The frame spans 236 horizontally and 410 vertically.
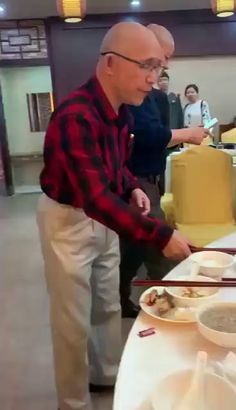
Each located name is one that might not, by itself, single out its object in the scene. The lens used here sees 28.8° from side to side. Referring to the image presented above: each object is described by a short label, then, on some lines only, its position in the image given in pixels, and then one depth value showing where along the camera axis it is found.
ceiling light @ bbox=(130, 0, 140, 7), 5.81
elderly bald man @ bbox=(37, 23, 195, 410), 1.38
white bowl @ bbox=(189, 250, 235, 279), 1.32
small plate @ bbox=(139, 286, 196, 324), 1.12
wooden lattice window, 6.51
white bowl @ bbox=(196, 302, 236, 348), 0.97
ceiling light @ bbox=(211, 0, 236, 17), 4.17
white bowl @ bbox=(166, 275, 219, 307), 1.17
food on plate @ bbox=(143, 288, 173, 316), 1.18
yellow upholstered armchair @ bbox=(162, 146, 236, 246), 2.84
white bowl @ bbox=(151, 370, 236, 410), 0.79
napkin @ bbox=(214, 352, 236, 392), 0.83
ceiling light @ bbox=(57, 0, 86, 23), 3.97
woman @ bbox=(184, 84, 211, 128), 5.92
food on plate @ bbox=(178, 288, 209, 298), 1.20
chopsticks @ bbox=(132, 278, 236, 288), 1.21
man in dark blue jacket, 2.31
